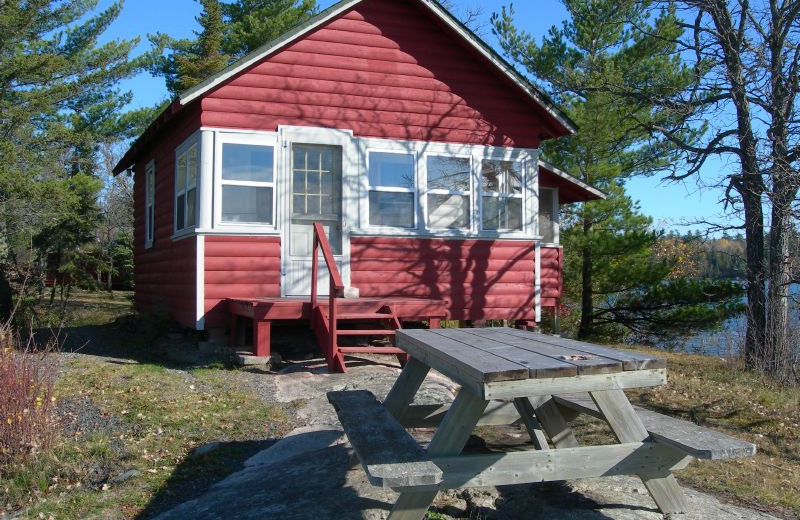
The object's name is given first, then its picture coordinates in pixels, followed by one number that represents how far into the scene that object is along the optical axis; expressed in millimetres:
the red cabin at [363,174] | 9773
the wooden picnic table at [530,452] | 3414
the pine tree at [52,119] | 15914
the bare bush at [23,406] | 5133
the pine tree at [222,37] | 26828
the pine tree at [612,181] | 17547
